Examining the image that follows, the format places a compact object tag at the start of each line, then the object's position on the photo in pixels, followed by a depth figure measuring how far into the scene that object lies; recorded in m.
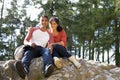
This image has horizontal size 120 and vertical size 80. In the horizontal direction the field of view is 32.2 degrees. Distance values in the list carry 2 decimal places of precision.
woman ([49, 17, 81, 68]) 4.66
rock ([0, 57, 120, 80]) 4.58
